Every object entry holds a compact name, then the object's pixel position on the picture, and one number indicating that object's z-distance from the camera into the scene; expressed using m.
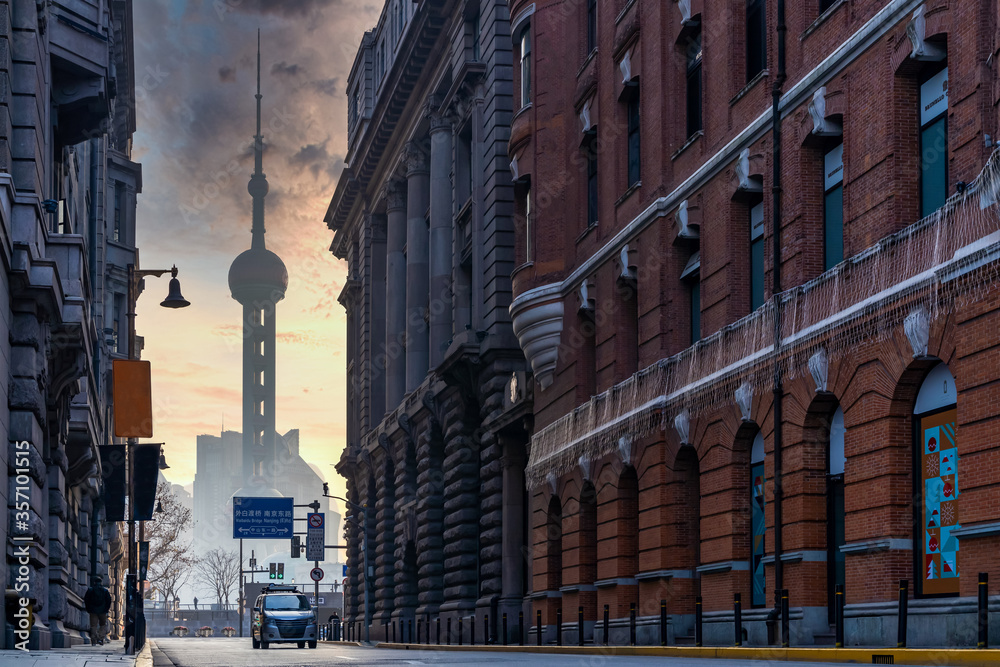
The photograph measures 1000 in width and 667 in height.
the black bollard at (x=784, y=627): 23.70
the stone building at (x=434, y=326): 45.66
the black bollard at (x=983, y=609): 17.55
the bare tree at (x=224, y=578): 187.85
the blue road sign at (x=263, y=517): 76.50
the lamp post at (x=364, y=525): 67.28
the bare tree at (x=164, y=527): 101.38
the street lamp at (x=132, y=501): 36.88
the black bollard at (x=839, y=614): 20.84
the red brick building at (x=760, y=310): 20.48
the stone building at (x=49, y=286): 24.42
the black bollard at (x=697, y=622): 26.42
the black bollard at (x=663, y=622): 27.86
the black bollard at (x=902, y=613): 19.27
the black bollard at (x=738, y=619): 24.47
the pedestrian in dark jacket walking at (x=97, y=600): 36.34
